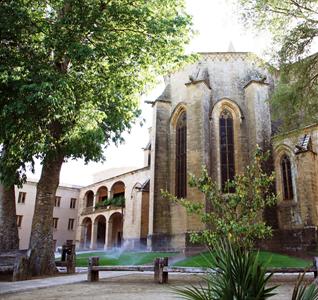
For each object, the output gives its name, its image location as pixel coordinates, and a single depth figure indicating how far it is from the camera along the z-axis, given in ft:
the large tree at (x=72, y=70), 28.17
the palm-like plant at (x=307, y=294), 9.40
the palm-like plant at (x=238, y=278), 9.96
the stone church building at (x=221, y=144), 58.65
